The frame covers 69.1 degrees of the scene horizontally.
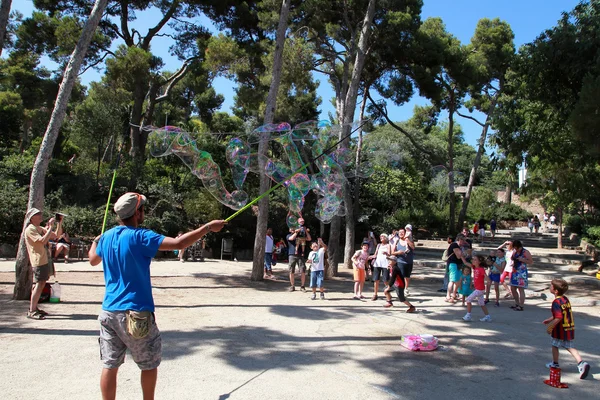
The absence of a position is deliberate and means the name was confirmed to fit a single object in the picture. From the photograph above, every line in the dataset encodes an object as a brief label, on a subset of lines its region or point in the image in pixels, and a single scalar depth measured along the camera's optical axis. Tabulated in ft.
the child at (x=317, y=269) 33.53
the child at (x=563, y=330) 17.08
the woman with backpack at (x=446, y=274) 35.71
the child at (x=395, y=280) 30.25
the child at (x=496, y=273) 32.37
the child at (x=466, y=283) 30.96
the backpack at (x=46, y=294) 26.33
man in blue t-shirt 10.72
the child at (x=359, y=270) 33.71
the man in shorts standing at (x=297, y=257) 36.52
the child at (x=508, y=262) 31.99
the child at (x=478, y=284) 26.64
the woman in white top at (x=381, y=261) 33.35
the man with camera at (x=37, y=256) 22.75
